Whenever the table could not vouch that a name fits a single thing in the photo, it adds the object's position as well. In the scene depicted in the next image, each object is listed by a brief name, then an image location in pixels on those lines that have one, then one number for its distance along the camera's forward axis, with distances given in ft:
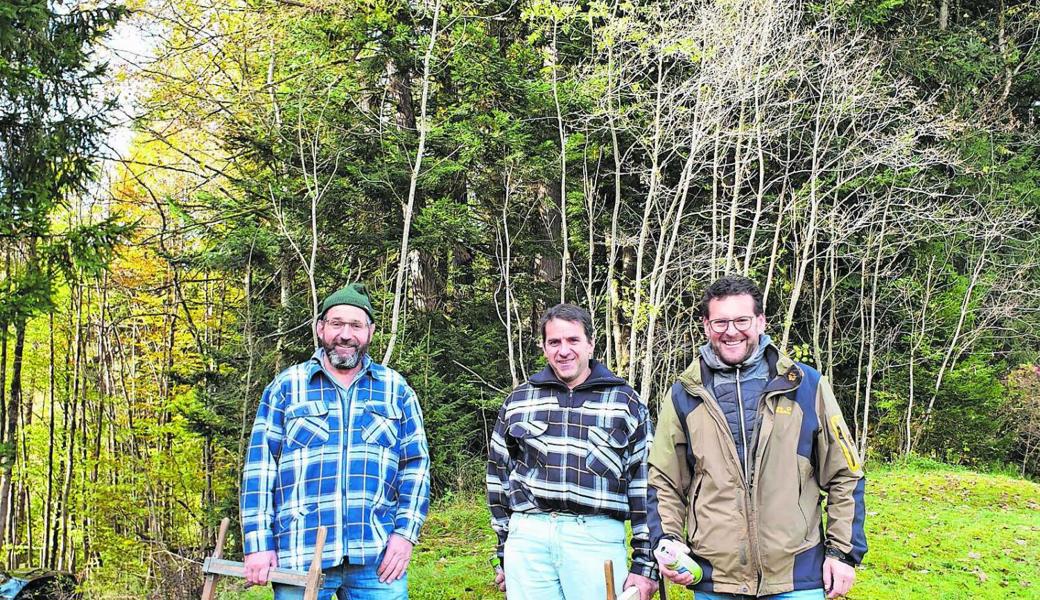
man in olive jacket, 8.45
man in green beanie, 9.56
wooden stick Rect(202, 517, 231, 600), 8.96
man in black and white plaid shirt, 9.50
